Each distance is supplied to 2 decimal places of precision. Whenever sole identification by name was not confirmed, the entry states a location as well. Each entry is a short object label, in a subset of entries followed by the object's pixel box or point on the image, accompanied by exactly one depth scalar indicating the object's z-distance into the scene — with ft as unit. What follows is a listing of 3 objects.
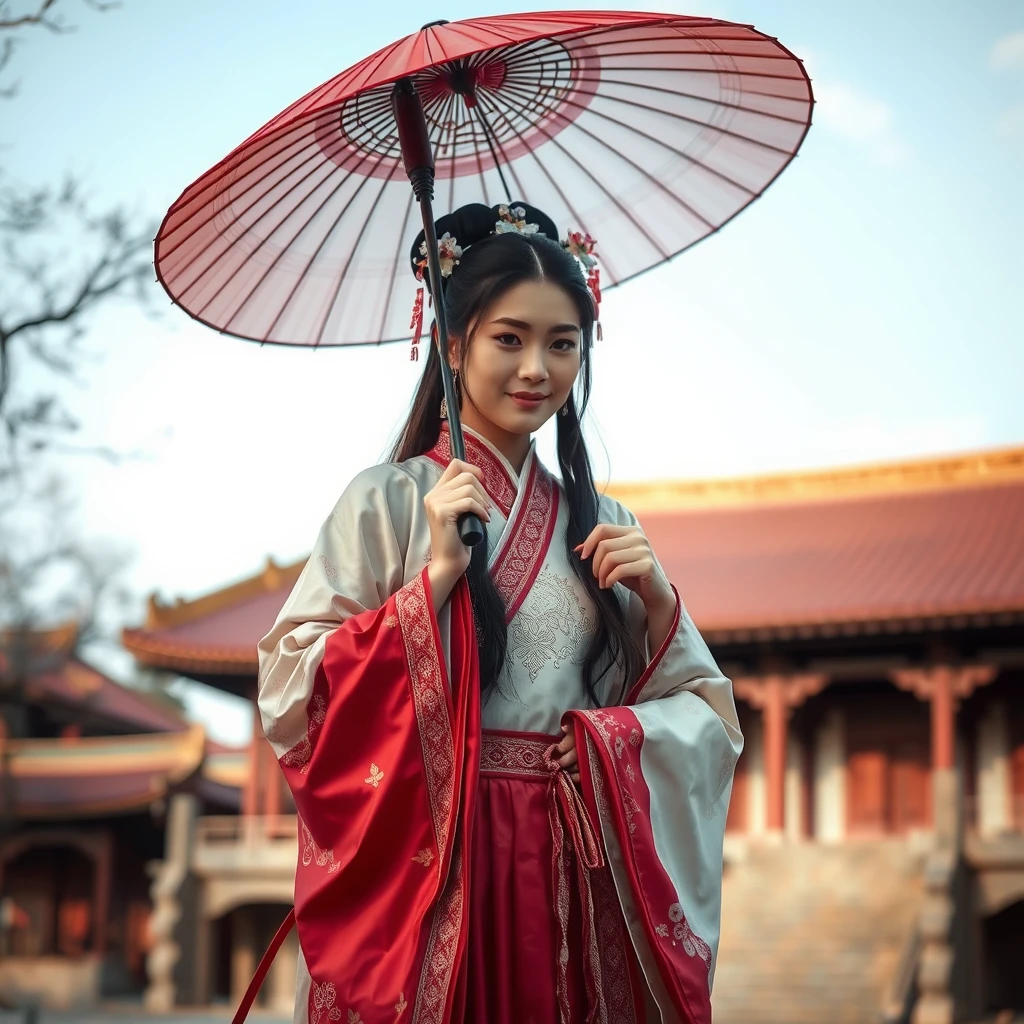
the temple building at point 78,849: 65.57
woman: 7.35
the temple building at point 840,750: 43.19
